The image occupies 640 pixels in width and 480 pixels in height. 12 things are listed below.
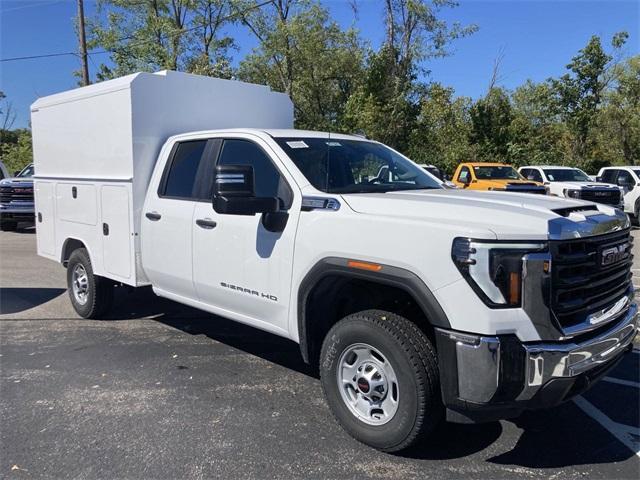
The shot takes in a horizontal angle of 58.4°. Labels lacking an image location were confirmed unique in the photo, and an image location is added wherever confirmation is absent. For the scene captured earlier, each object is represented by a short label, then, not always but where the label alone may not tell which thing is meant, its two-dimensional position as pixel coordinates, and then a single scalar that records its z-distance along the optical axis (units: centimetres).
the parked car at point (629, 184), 1753
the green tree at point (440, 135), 2594
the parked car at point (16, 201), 1559
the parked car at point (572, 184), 1700
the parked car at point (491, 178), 1639
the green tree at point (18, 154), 3672
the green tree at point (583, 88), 2689
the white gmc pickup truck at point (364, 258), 290
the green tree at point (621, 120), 3341
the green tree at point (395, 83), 2392
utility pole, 2216
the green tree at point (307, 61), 2733
